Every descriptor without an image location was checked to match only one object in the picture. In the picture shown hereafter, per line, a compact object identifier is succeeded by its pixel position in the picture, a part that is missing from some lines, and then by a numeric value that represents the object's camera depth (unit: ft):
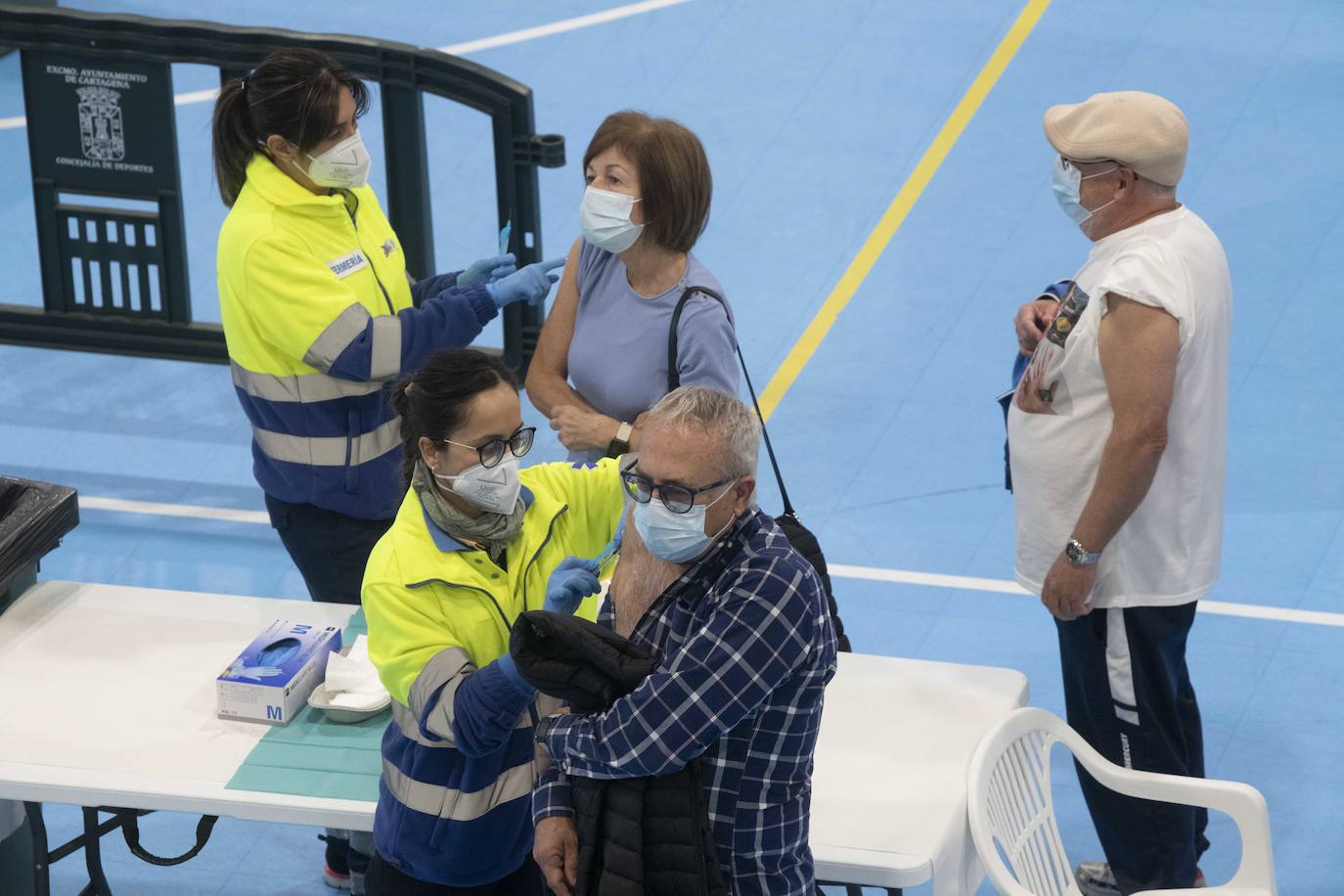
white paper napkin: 26.25
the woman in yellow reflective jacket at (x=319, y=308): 28.63
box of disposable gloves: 25.96
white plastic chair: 24.12
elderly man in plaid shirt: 18.93
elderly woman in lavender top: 27.12
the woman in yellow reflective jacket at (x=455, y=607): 21.81
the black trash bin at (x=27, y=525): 28.73
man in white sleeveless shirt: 25.17
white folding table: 23.95
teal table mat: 24.71
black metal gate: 42.96
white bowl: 26.13
